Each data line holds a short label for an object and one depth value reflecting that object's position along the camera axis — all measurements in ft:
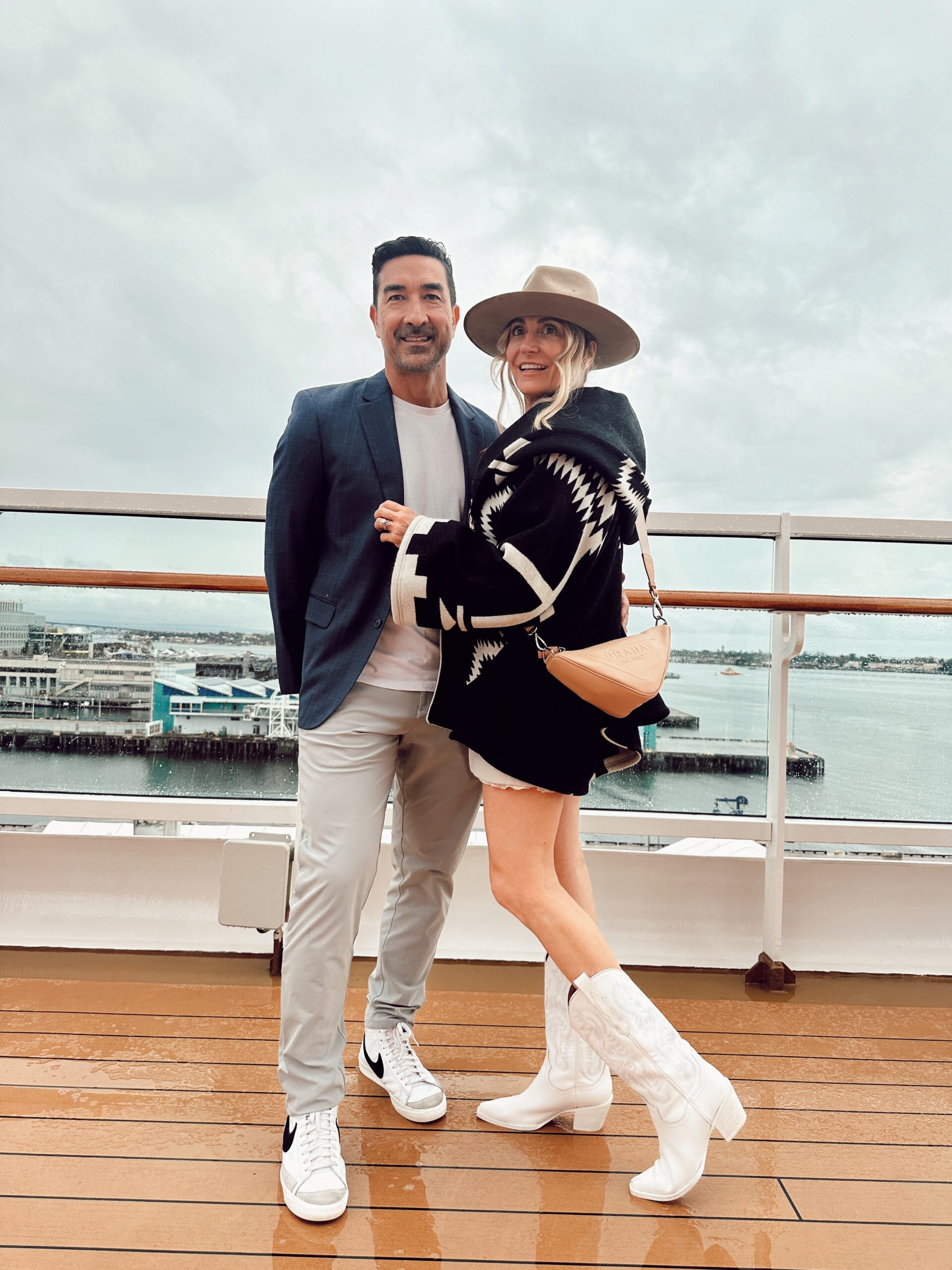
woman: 3.80
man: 4.12
